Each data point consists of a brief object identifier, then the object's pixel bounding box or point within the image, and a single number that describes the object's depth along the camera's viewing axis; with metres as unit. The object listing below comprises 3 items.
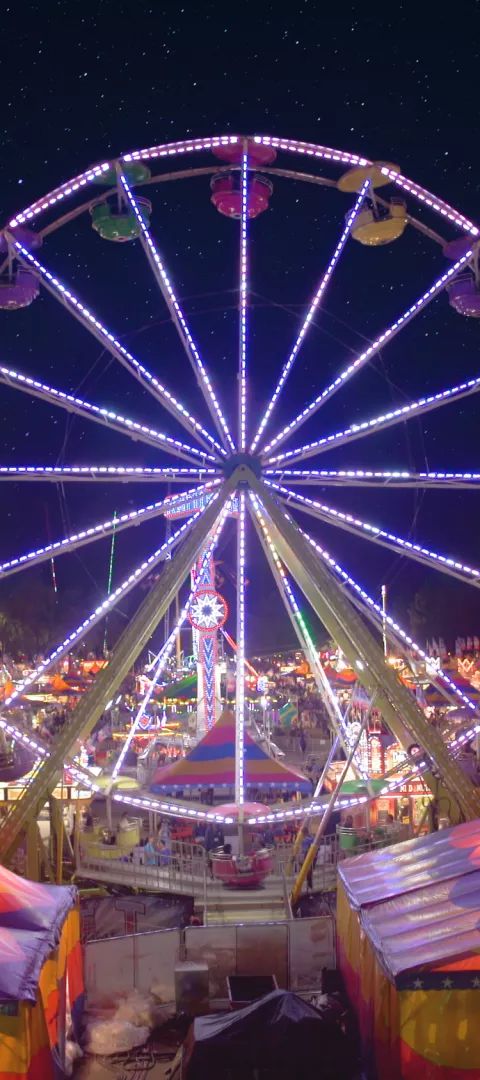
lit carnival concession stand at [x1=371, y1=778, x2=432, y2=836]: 14.71
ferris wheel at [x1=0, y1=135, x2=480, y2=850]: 11.77
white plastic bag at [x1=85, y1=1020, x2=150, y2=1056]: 8.84
